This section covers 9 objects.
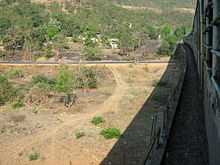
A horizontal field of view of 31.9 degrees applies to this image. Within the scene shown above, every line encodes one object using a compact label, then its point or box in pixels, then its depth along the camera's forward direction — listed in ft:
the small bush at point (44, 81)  88.65
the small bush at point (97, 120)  59.36
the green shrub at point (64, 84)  80.07
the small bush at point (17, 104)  73.44
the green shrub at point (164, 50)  163.22
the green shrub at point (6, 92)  76.84
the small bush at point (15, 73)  110.83
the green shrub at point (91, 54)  144.42
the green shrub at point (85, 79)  94.48
